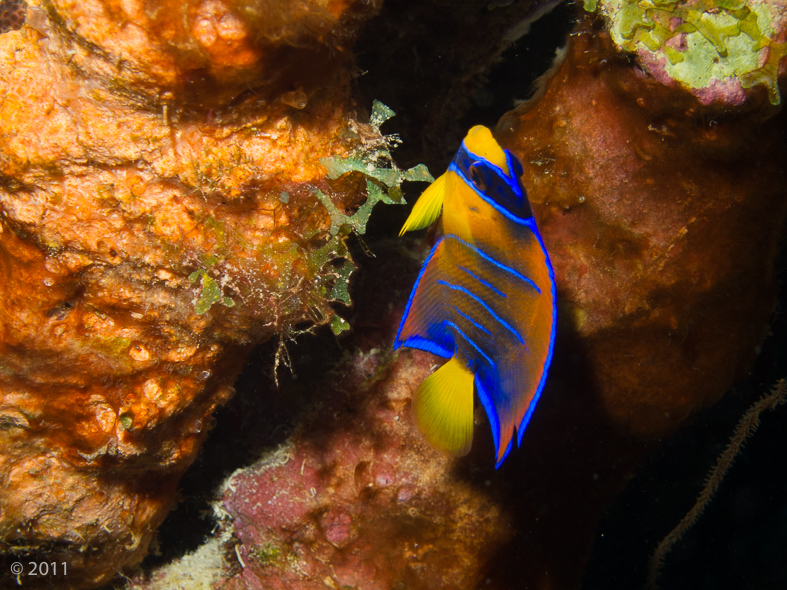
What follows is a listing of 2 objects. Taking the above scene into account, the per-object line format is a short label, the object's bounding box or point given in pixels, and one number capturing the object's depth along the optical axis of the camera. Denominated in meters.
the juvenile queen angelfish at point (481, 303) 0.26
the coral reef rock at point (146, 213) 0.27
